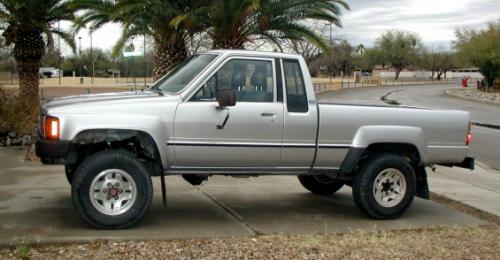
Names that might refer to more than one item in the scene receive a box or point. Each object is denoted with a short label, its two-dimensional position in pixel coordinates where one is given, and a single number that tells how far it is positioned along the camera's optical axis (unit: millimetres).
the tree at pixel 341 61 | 92062
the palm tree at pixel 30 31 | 16156
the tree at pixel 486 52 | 54281
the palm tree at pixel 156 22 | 13500
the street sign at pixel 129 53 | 19367
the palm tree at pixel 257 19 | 13185
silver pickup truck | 6223
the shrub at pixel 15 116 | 12891
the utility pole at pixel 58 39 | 19156
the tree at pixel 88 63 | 105812
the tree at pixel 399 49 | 120062
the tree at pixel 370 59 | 124812
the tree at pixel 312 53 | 45212
